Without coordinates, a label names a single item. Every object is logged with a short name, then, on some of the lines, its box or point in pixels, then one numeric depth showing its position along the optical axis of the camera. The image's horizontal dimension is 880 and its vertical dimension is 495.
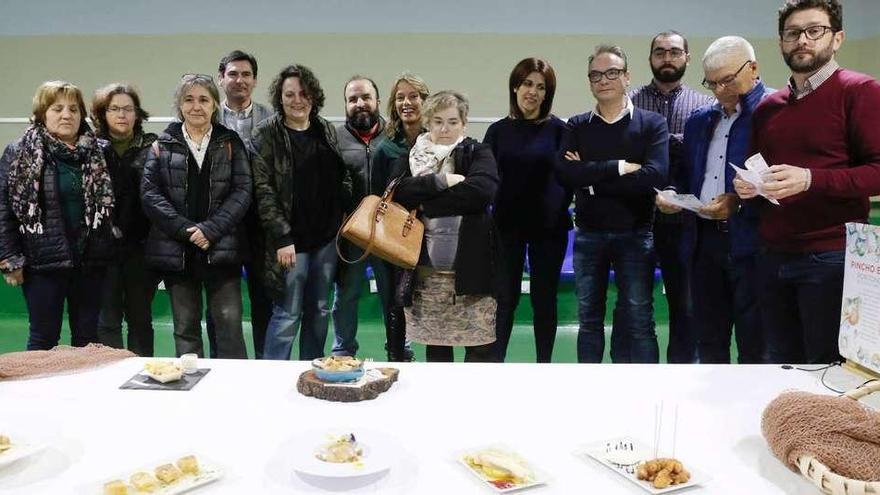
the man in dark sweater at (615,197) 2.90
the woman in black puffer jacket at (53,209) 2.95
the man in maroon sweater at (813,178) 2.07
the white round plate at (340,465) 1.19
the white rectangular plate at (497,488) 1.18
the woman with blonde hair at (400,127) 3.23
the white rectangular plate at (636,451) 1.19
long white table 1.23
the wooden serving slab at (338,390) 1.57
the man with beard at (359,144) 3.28
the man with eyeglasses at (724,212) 2.69
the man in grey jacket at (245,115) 3.29
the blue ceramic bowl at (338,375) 1.60
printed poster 1.57
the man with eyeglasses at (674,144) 3.16
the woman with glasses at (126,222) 3.14
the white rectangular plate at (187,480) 1.17
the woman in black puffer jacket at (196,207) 2.88
